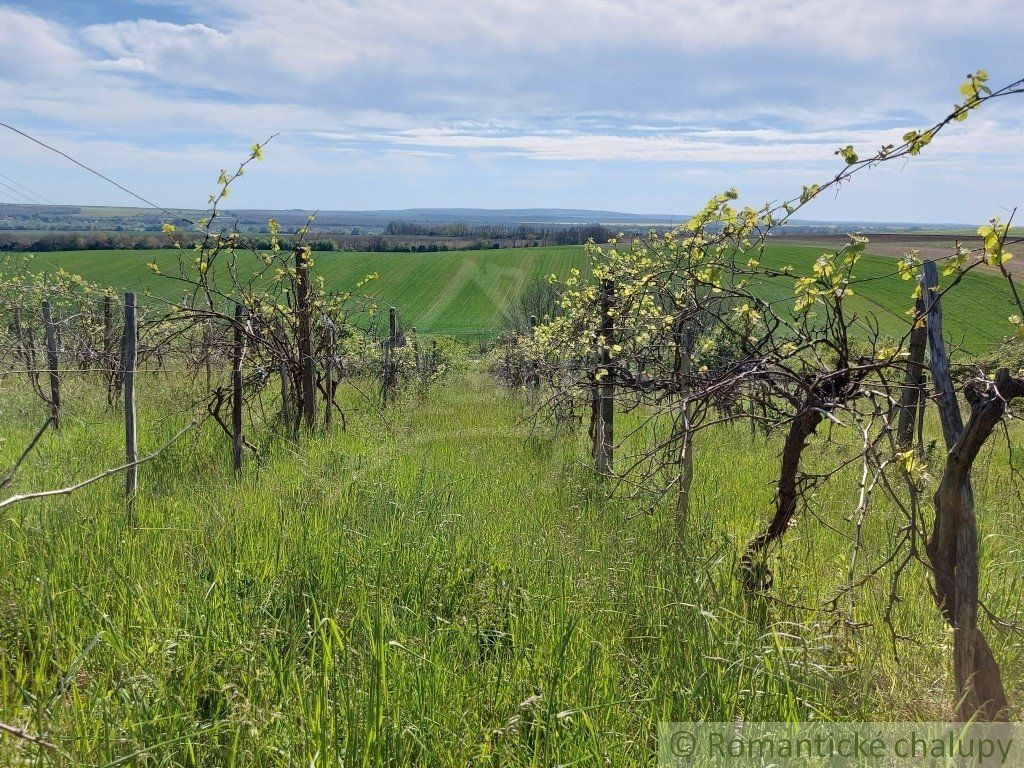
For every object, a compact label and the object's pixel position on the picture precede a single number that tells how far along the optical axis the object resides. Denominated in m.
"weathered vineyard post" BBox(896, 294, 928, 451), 3.87
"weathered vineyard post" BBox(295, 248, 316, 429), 6.80
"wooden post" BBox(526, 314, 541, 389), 10.77
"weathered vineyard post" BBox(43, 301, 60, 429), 7.75
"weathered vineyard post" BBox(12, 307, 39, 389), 7.76
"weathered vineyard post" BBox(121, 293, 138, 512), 4.82
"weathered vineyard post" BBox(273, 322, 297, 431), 6.31
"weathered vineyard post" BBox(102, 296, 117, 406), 8.09
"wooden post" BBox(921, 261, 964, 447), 2.27
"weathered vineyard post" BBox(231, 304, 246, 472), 5.69
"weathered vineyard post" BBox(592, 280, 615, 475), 5.84
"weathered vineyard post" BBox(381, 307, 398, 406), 10.14
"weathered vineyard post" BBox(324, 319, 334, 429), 7.12
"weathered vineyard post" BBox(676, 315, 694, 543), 2.99
